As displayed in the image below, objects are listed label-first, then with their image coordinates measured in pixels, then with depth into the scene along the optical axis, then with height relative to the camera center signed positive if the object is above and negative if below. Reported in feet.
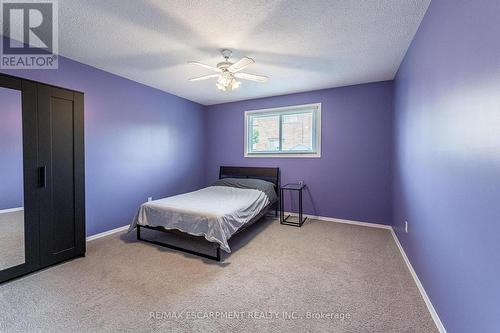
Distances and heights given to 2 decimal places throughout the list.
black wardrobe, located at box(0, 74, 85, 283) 6.66 -0.72
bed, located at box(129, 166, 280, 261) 8.04 -2.24
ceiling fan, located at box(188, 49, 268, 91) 8.20 +3.43
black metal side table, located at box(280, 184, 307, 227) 12.30 -2.86
